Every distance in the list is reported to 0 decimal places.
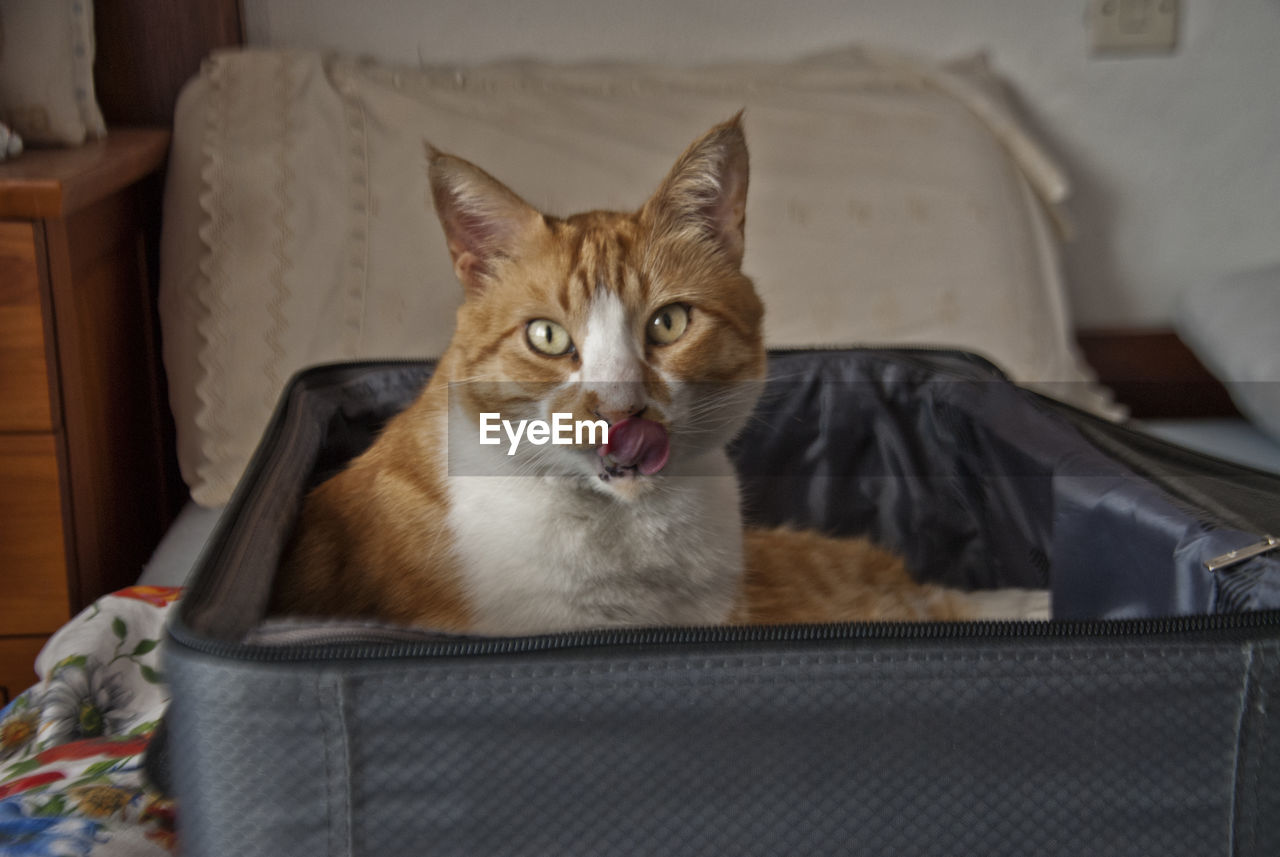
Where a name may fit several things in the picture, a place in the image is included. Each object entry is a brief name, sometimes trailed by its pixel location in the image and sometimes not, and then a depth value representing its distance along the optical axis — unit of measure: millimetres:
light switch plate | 1541
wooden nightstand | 1007
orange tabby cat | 615
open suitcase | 469
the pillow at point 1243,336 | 1275
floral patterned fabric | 624
